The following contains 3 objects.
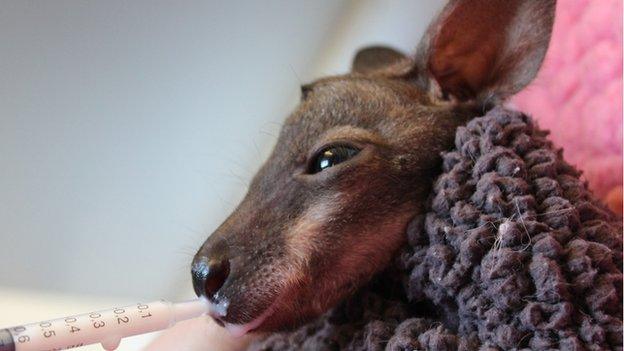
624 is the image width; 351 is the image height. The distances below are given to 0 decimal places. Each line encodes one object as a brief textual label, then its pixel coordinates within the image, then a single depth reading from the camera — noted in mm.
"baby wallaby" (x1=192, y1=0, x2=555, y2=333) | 307
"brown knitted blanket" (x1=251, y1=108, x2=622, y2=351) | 280
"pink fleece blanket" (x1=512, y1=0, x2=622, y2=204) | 349
